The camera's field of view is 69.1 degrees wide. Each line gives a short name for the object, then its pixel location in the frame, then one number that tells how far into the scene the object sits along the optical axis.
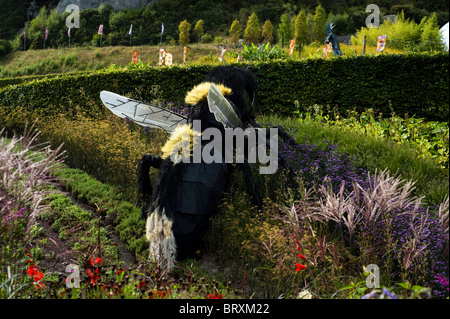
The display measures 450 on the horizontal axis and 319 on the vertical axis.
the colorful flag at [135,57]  13.11
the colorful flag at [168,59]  12.36
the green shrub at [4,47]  33.88
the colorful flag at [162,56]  13.40
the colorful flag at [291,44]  13.07
